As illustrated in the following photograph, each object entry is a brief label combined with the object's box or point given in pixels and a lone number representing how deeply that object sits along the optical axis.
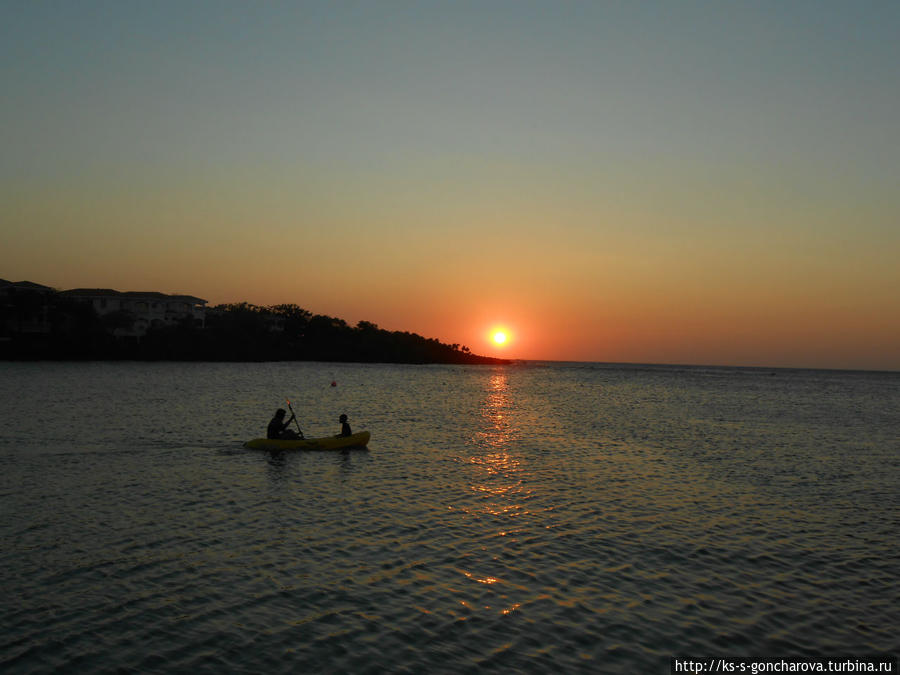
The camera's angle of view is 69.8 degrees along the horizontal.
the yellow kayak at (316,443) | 30.72
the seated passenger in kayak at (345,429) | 32.41
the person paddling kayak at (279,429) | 31.30
